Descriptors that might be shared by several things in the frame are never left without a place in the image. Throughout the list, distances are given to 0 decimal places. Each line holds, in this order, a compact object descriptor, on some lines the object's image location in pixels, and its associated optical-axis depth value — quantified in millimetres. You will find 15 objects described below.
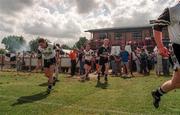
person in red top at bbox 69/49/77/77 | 11197
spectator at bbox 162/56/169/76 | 9998
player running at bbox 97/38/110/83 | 8321
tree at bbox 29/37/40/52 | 64426
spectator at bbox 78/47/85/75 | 11324
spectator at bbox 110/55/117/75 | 10944
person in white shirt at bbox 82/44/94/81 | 9217
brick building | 26603
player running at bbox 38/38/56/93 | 6571
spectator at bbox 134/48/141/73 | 10808
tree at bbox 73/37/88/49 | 57161
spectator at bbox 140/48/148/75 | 10542
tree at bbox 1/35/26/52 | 70511
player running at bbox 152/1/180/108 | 2958
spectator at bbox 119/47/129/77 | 10077
